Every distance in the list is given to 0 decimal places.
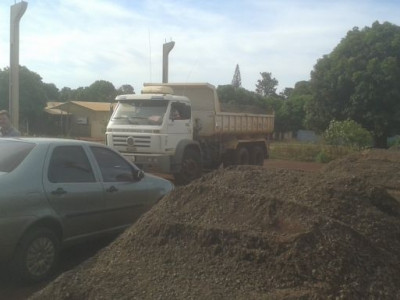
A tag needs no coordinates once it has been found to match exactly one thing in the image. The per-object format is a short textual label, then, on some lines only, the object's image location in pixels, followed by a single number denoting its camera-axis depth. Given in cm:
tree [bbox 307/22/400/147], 3372
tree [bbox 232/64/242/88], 9026
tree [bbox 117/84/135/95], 6372
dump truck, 1288
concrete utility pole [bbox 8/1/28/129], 1460
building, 4728
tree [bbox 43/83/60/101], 5811
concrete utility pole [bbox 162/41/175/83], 1978
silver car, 525
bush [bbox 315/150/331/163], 2615
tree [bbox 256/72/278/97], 9038
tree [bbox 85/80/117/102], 6266
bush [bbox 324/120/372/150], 2683
